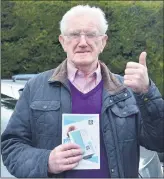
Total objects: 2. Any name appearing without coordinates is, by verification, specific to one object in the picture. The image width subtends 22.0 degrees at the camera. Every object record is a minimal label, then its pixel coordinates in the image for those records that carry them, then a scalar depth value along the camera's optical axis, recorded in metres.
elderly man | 2.00
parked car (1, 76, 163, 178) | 3.14
